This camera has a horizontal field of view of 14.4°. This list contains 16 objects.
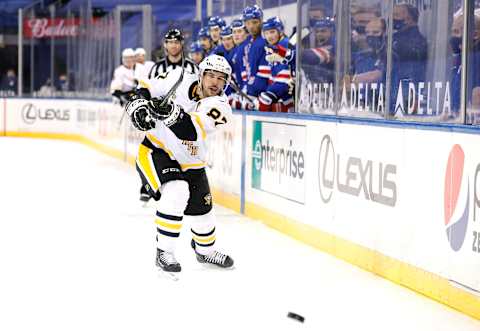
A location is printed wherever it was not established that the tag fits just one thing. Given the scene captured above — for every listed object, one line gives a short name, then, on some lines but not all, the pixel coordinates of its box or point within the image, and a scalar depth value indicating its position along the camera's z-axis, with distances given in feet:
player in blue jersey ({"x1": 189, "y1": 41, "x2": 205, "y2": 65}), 58.84
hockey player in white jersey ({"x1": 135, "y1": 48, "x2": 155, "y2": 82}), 55.78
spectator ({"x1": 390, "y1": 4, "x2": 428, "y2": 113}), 32.13
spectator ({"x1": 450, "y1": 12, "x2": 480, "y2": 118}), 28.40
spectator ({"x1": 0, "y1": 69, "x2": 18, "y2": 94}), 120.39
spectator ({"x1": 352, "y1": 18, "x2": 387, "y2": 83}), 35.34
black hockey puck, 24.05
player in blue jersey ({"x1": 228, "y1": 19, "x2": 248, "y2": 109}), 51.85
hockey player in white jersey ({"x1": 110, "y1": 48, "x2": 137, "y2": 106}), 75.62
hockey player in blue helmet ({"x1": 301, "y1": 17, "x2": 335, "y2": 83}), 40.60
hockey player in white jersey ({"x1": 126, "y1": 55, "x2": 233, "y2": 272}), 30.82
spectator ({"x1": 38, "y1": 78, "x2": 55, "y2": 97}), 117.57
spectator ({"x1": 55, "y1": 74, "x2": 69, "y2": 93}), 115.63
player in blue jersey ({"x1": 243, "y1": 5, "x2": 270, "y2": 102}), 49.30
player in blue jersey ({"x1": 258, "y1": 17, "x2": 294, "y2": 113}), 46.64
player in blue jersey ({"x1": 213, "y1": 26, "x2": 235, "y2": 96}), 54.57
